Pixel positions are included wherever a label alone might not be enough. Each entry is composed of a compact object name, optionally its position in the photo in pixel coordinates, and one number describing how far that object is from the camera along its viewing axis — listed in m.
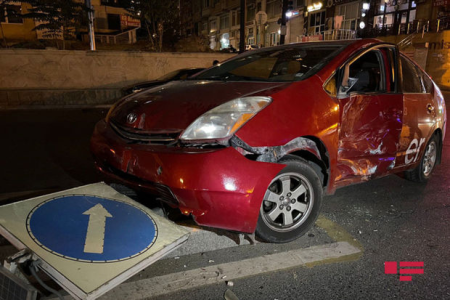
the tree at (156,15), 14.64
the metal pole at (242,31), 14.38
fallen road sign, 1.97
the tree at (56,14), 12.42
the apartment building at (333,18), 26.36
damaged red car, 2.38
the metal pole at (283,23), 15.81
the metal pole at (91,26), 13.86
